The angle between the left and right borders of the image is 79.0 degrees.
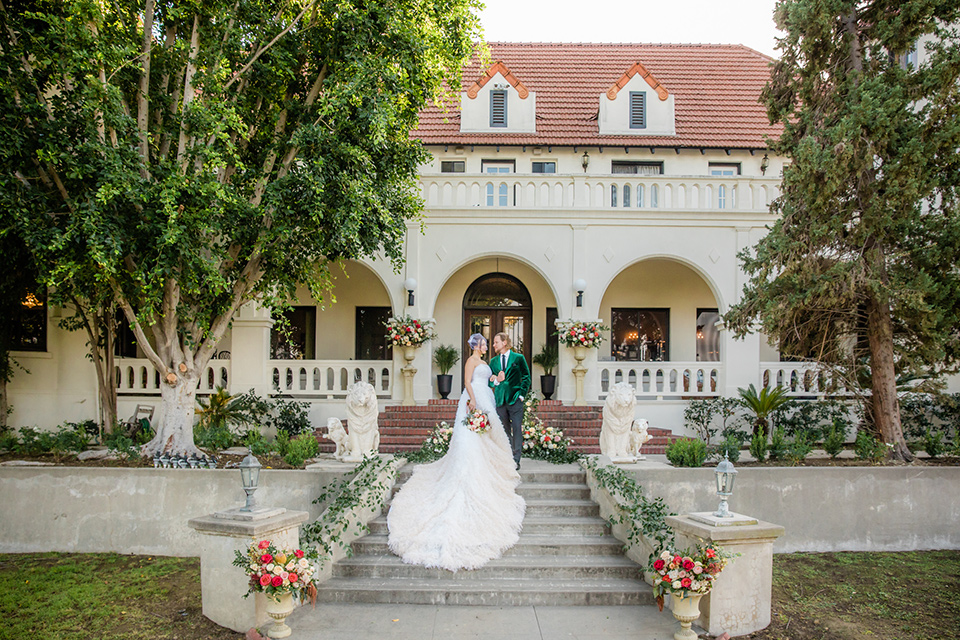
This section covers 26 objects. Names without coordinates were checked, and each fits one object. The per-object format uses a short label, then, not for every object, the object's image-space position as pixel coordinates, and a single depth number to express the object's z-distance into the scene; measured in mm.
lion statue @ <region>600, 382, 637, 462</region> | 8219
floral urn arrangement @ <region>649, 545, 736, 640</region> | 4773
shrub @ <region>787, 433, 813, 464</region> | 8359
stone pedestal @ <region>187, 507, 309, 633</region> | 5090
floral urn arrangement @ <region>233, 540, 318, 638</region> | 4758
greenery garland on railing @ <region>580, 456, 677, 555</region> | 5703
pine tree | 7637
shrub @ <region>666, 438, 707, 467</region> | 8031
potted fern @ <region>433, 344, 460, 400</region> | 14008
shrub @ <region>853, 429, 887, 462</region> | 8008
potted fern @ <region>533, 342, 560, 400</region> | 14211
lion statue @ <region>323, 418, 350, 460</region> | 8435
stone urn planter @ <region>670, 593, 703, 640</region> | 4855
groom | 7902
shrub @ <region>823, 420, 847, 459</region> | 8594
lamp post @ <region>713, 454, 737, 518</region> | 5000
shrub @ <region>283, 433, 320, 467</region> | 8000
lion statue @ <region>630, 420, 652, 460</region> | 8305
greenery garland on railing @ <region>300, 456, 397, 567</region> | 5941
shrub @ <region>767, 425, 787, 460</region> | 8688
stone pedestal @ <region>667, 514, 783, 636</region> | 5000
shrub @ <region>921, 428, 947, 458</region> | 8570
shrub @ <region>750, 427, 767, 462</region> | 8570
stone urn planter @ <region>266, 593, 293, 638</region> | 4887
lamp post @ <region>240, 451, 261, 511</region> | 5180
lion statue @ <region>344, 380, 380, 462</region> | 8320
